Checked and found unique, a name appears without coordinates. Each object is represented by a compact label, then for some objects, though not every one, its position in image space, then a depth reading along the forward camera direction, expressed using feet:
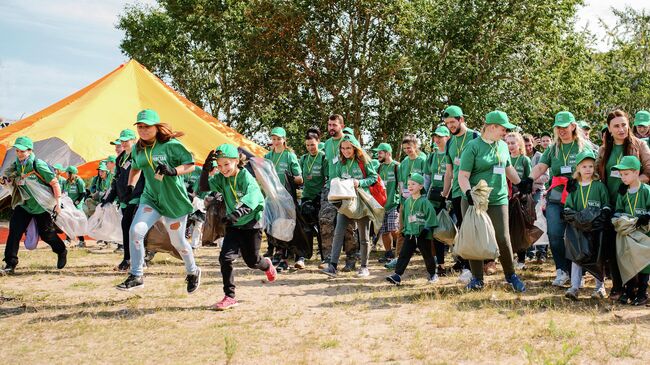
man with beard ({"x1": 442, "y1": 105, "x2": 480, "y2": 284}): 25.38
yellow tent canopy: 50.78
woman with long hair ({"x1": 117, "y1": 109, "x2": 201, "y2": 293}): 21.35
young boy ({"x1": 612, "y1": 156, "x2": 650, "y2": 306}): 20.85
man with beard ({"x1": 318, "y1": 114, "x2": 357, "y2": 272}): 29.63
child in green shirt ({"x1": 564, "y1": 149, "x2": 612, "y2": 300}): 21.84
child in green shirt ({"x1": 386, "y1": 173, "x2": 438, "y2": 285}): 25.49
